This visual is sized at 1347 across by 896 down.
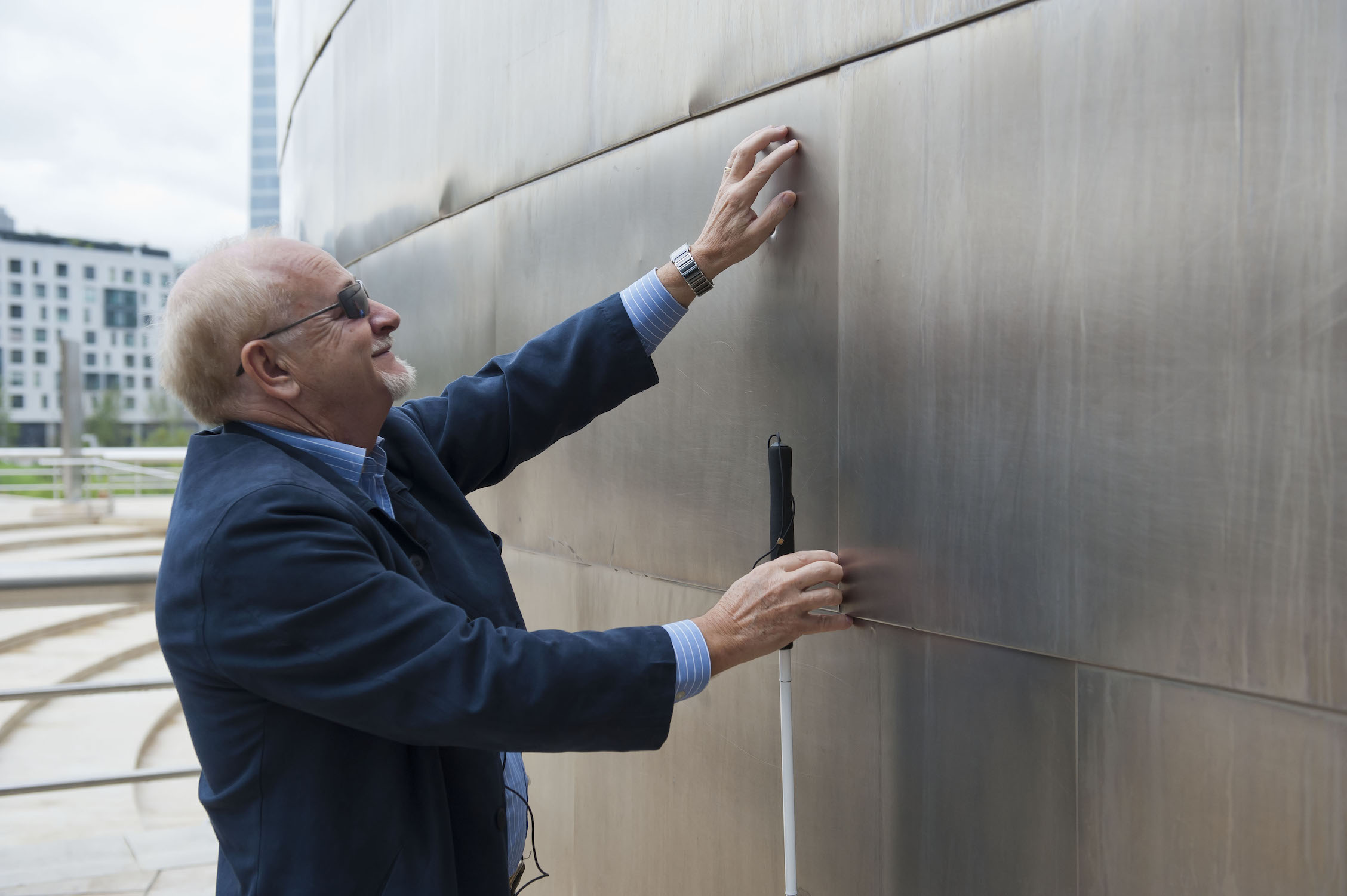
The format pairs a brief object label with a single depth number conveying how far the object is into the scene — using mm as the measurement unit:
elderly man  1632
